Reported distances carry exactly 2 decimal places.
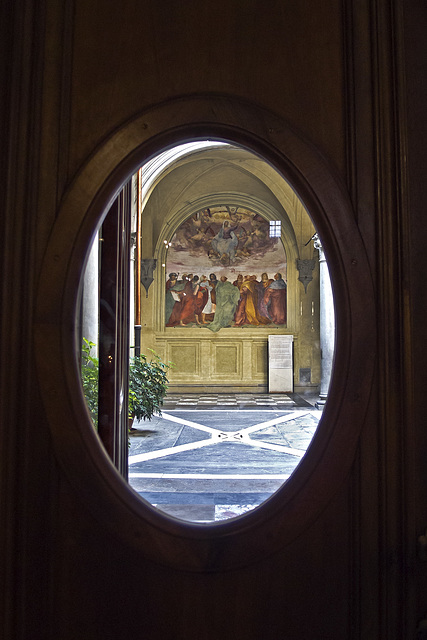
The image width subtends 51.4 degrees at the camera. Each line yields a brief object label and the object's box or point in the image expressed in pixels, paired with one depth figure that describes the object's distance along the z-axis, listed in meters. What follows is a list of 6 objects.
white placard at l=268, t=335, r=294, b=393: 11.58
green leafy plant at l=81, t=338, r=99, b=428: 2.41
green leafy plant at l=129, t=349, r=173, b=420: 4.95
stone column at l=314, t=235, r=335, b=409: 8.24
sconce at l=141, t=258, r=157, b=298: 11.80
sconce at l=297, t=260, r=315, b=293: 11.91
